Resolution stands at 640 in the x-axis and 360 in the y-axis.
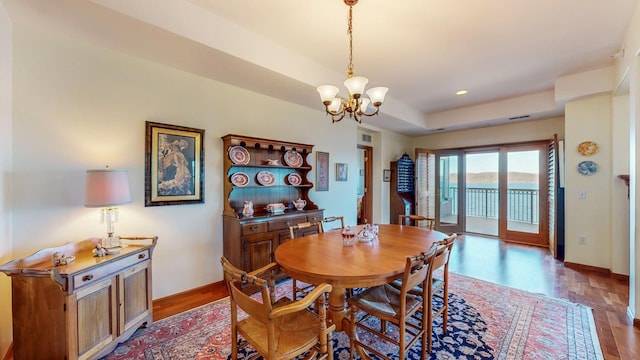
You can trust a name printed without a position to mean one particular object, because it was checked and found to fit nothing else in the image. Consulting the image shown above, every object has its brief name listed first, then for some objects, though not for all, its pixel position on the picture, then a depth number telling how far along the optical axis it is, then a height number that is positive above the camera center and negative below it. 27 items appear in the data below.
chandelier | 2.12 +0.75
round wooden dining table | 1.54 -0.56
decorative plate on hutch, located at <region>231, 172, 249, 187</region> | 3.21 +0.02
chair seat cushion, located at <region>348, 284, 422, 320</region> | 1.72 -0.87
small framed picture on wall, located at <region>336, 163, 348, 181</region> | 4.68 +0.16
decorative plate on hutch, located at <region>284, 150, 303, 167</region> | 3.77 +0.33
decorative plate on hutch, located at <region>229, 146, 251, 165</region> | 3.19 +0.32
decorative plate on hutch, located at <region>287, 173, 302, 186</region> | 3.82 +0.02
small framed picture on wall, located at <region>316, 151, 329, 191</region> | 4.33 +0.16
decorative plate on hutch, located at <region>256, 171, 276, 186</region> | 3.46 +0.03
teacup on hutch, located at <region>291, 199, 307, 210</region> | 3.72 -0.35
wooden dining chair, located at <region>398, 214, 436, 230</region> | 2.97 -0.50
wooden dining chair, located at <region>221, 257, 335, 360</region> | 1.26 -0.87
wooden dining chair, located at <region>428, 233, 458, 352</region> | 1.90 -0.84
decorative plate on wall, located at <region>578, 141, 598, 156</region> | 3.66 +0.47
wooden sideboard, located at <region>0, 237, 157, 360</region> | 1.61 -0.83
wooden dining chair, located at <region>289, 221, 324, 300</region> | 2.55 -0.69
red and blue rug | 1.94 -1.31
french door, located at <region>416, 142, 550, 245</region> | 5.24 -0.24
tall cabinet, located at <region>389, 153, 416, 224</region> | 5.93 -0.23
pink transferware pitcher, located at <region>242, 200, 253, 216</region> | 3.14 -0.35
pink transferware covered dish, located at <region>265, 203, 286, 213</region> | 3.41 -0.36
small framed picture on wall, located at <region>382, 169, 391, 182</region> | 5.83 +0.12
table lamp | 2.00 -0.08
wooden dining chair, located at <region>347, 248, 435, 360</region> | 1.63 -0.87
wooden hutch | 2.99 -0.18
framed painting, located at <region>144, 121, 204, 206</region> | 2.62 +0.17
